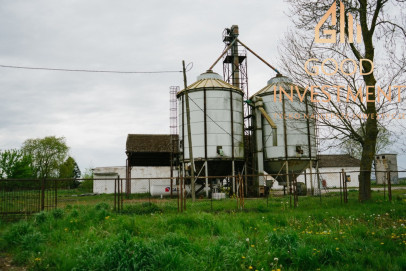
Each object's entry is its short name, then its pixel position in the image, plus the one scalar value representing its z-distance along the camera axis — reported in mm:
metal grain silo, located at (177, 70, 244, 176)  23094
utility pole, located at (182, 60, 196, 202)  18930
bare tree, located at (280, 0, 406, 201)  13594
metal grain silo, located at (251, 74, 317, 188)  23312
